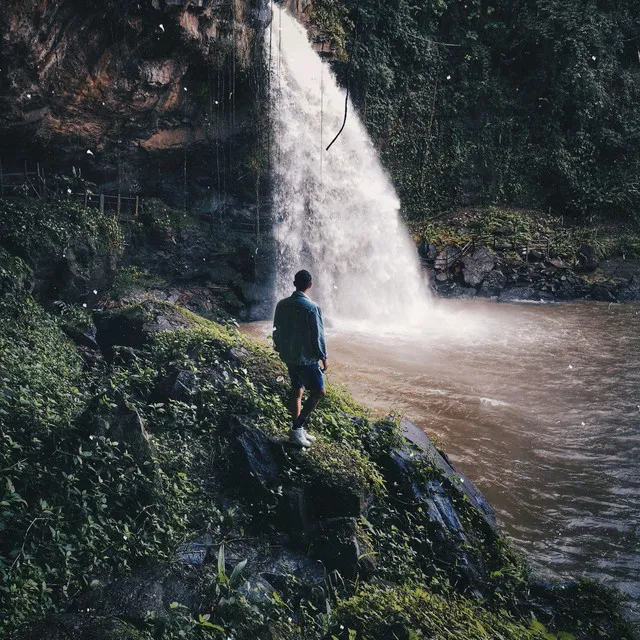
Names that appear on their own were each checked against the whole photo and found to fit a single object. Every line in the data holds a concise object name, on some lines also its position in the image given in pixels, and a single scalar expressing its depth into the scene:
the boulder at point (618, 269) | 17.58
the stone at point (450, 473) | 5.46
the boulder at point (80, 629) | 3.08
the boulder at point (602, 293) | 16.73
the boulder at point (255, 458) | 4.68
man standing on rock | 5.00
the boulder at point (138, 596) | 3.37
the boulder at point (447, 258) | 18.09
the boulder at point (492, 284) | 17.66
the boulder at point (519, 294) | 17.33
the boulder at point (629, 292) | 16.78
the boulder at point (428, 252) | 18.25
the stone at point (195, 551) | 3.91
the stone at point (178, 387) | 5.52
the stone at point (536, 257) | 18.23
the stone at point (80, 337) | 8.71
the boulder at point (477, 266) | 17.80
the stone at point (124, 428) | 4.45
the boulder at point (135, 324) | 7.32
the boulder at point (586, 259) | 18.11
